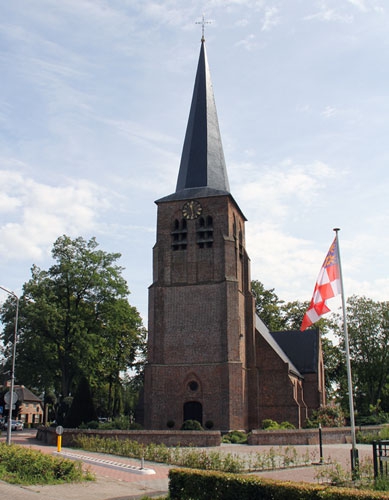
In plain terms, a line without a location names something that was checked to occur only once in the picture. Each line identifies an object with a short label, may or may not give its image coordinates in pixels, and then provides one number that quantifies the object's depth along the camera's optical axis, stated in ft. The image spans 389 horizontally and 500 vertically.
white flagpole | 45.37
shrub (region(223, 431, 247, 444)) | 93.86
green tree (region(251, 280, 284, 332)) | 187.42
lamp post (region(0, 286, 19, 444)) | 67.56
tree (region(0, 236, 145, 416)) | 121.80
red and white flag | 53.11
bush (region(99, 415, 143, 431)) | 93.12
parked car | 149.19
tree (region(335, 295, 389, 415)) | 176.24
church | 107.04
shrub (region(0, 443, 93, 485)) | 45.91
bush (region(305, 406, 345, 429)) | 109.81
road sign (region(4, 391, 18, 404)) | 67.97
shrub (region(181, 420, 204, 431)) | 95.90
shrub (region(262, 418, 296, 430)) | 102.06
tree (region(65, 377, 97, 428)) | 97.45
